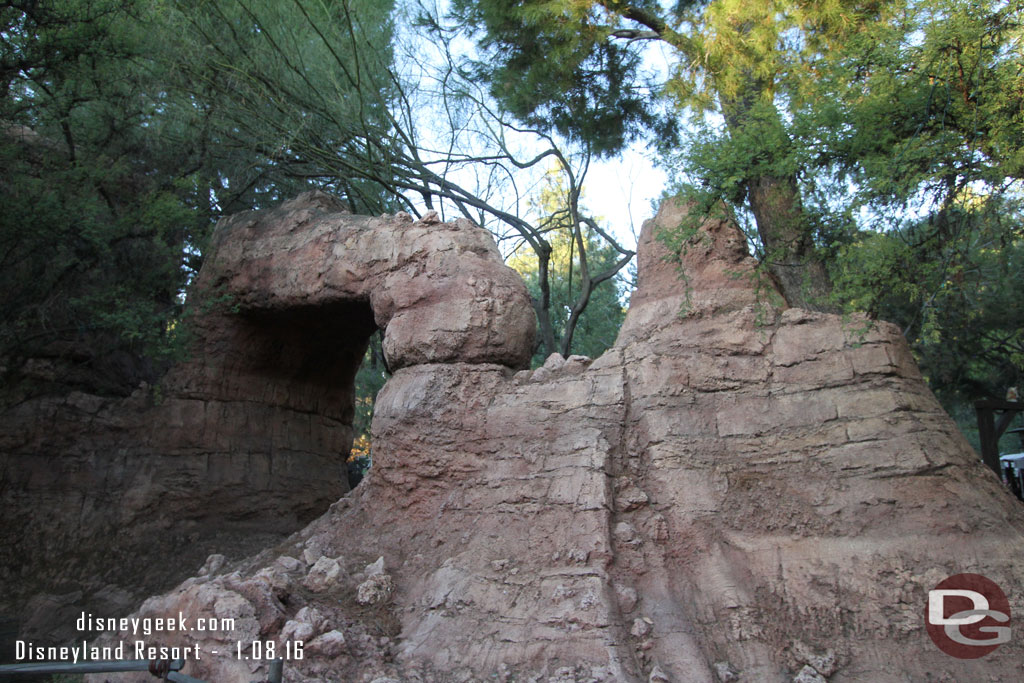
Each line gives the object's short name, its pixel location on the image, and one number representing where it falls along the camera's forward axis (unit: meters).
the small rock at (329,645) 4.79
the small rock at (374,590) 5.34
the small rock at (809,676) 4.18
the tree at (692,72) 5.68
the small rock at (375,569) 5.55
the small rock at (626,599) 4.73
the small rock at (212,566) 6.09
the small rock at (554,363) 5.88
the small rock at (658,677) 4.33
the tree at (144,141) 7.16
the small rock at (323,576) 5.44
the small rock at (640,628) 4.60
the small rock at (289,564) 5.64
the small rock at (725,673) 4.35
